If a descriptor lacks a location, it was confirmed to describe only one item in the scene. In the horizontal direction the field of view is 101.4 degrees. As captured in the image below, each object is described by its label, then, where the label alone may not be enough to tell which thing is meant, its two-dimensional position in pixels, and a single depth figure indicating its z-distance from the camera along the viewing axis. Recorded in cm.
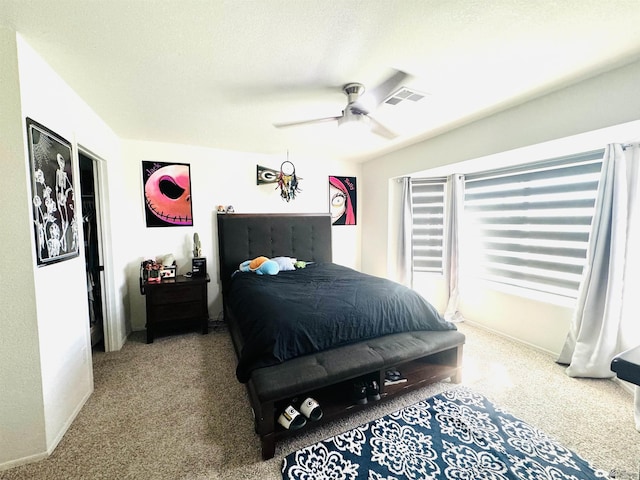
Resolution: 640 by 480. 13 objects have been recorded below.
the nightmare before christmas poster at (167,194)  330
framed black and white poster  152
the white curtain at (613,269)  213
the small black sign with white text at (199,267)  332
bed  163
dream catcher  370
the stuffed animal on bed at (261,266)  322
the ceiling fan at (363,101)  191
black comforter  179
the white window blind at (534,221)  265
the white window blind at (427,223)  382
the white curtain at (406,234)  391
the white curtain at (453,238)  356
